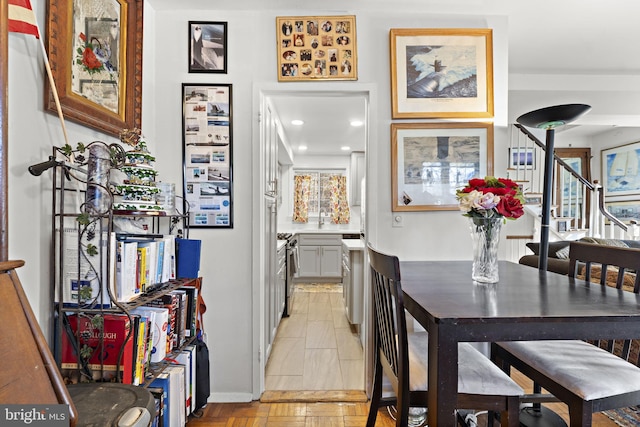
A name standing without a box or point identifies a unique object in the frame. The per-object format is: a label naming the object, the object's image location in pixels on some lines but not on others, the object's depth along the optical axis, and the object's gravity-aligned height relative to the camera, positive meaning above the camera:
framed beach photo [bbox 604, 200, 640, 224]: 4.96 +0.03
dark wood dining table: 0.99 -0.33
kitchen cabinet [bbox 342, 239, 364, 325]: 2.98 -0.66
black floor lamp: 1.72 +0.49
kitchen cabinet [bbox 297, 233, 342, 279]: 5.48 -0.78
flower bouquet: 1.39 +0.00
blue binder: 1.82 -0.27
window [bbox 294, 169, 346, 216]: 6.07 +0.34
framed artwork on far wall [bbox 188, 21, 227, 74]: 2.14 +1.08
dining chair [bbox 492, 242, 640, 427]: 1.13 -0.60
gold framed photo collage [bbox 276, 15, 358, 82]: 2.15 +1.05
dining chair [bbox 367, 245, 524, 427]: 1.16 -0.62
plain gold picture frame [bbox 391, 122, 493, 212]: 2.18 +0.35
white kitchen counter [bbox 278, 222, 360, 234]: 5.81 -0.32
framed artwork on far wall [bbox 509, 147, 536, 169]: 4.19 +0.71
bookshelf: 1.26 -0.33
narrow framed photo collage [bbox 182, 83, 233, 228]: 2.15 +0.35
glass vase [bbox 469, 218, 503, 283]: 1.45 -0.17
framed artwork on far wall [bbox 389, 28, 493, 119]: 2.16 +0.91
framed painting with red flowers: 1.32 +0.69
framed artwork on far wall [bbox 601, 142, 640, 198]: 4.99 +0.68
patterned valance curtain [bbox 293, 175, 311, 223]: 5.98 +0.24
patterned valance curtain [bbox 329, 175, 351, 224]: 6.01 +0.17
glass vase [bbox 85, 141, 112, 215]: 1.29 +0.12
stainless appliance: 3.85 -0.76
